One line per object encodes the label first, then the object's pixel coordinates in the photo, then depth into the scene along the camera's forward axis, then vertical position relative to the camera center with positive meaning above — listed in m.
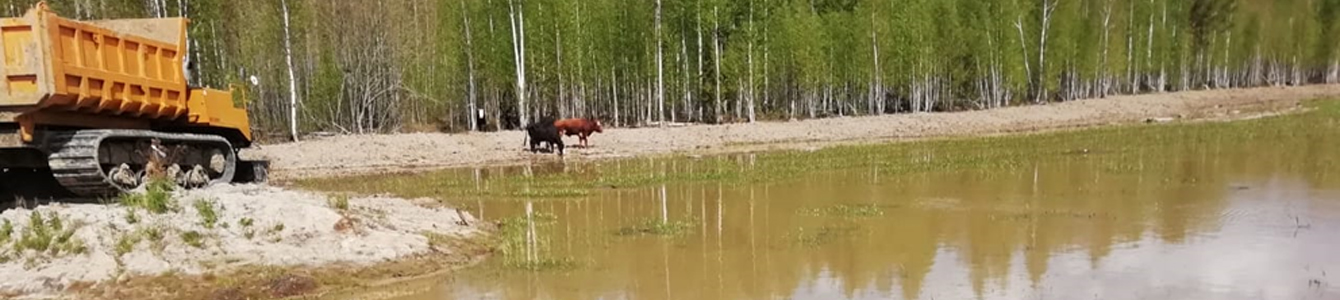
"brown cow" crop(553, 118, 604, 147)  25.50 -0.35
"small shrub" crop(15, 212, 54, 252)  8.84 -1.11
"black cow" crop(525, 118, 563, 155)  24.05 -0.47
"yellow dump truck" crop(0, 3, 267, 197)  9.81 +0.26
